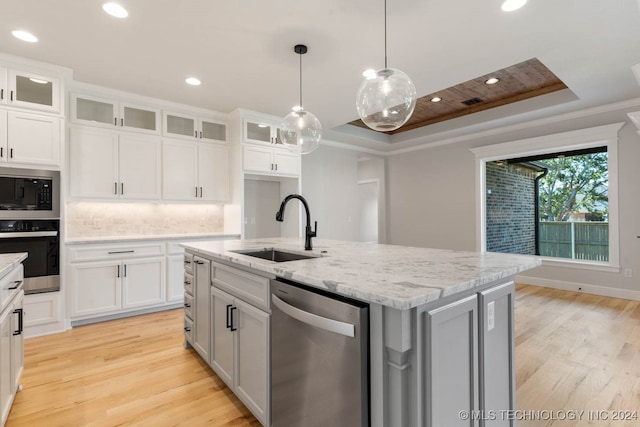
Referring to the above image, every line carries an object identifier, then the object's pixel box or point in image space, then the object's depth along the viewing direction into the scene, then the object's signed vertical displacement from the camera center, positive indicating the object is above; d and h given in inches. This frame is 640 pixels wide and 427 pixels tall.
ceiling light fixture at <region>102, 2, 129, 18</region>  88.7 +58.8
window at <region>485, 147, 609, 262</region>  184.2 +5.9
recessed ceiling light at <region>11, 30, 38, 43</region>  102.3 +59.0
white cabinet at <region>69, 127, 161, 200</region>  139.2 +23.8
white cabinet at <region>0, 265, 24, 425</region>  63.9 -28.3
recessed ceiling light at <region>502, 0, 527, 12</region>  87.7 +58.8
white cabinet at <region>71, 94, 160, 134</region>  140.9 +47.7
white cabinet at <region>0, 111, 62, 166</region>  117.3 +29.1
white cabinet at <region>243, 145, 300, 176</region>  177.0 +31.6
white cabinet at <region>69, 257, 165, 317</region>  131.6 -30.4
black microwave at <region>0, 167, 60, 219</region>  116.6 +8.4
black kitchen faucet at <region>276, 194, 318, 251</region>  85.0 -3.6
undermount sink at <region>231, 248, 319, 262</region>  85.7 -11.3
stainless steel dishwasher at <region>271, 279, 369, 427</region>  43.2 -22.5
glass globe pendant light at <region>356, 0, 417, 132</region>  75.0 +28.3
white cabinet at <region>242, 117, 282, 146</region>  177.8 +48.7
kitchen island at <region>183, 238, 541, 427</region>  40.8 -16.2
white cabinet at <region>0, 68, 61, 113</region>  117.1 +47.9
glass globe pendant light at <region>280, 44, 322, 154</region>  105.7 +29.0
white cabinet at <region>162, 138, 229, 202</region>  162.6 +23.8
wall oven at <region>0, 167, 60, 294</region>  116.4 -2.3
